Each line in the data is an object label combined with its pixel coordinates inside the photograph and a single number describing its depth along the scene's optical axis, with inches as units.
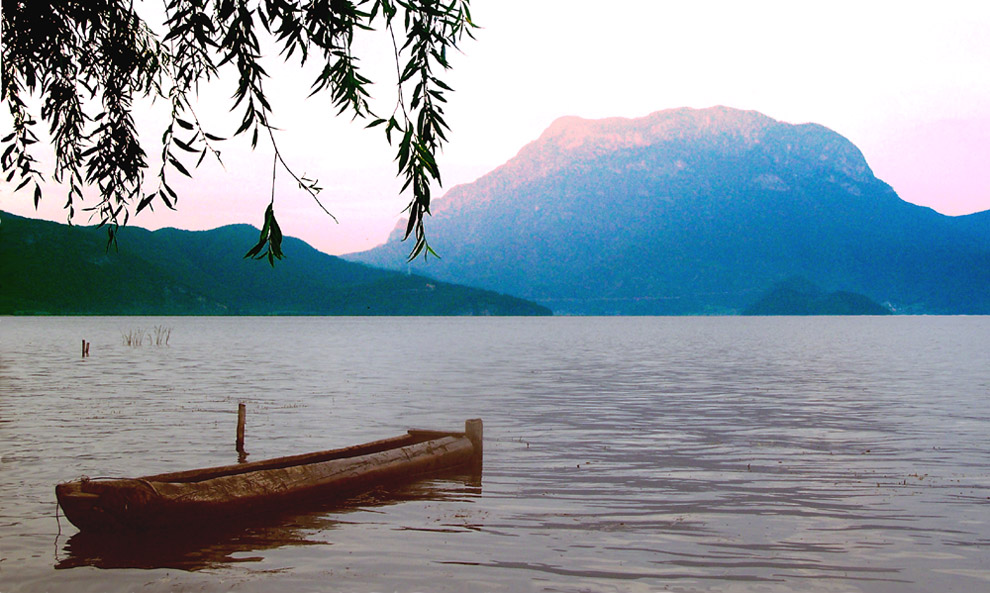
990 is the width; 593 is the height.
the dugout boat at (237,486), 502.9
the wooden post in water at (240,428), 890.7
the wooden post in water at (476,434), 792.3
